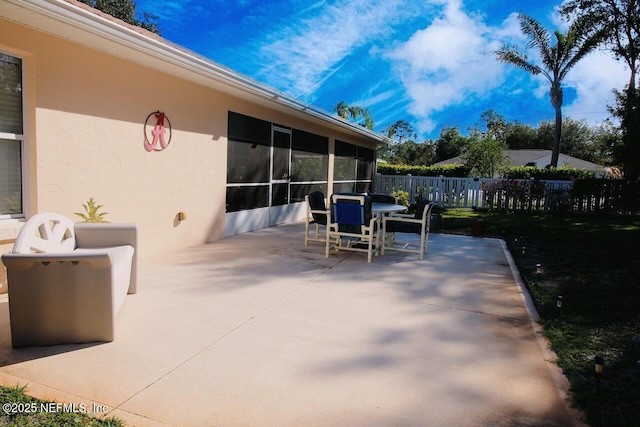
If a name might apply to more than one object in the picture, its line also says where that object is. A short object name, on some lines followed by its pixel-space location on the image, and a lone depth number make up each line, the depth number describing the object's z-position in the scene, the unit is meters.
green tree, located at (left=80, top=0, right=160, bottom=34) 17.66
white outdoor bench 2.82
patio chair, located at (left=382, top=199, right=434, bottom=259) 6.33
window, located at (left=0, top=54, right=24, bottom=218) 4.11
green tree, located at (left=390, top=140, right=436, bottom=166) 43.09
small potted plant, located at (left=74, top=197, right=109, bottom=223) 4.60
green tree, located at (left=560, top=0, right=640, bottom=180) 13.80
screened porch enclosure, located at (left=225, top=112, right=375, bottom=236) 7.99
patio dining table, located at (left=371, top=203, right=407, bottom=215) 6.40
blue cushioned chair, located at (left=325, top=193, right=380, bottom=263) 6.02
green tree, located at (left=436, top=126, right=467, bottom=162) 39.50
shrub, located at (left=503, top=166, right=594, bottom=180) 17.19
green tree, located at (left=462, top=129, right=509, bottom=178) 21.11
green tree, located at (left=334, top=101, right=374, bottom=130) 28.36
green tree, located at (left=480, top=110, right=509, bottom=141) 50.84
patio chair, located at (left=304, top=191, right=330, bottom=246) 6.98
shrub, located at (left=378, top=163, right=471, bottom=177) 17.75
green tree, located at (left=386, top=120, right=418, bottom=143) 47.75
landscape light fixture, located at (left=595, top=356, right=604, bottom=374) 2.45
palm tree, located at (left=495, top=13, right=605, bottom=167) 18.95
